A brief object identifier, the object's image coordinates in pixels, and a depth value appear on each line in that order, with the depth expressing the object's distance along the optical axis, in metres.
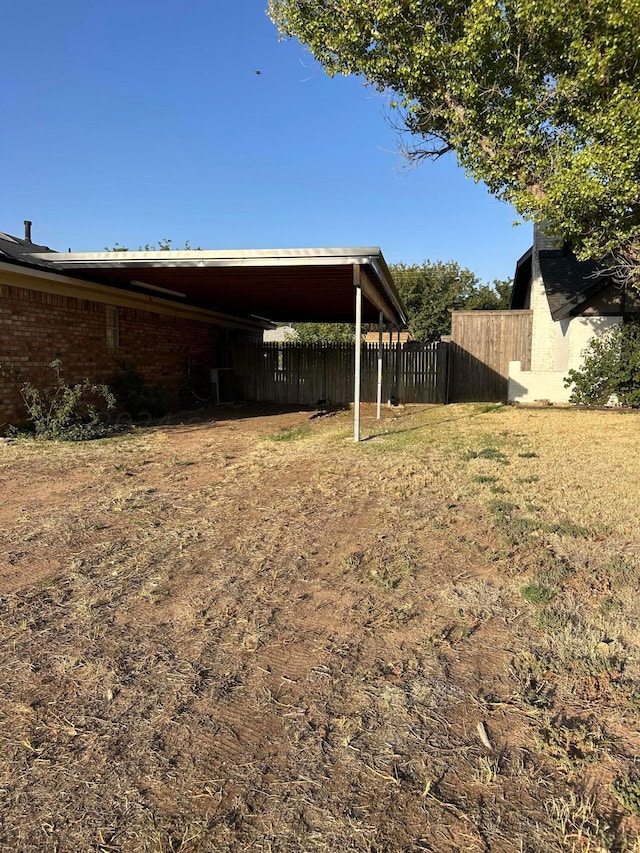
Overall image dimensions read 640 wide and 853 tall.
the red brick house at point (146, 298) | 8.11
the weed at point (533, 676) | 2.16
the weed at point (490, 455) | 6.86
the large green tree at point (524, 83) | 8.46
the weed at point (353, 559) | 3.50
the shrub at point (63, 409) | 8.30
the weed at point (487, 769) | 1.76
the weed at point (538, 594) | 2.99
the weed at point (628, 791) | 1.65
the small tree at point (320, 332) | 35.12
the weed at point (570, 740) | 1.85
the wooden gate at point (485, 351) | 14.65
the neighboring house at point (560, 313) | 13.19
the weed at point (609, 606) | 2.86
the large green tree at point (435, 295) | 33.78
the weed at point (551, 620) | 2.71
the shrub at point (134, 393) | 10.78
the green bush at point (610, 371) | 12.53
